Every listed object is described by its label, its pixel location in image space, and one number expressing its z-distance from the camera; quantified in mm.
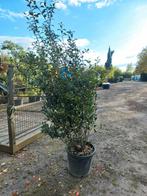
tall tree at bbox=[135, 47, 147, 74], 24306
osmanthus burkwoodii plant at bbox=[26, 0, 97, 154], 1893
